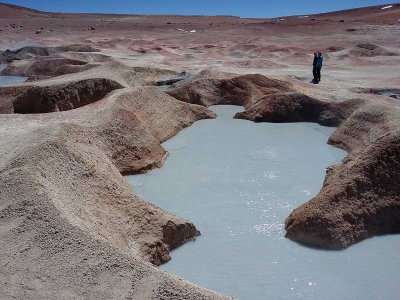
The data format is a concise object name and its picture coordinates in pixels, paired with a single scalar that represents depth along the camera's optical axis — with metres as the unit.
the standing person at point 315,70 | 14.69
